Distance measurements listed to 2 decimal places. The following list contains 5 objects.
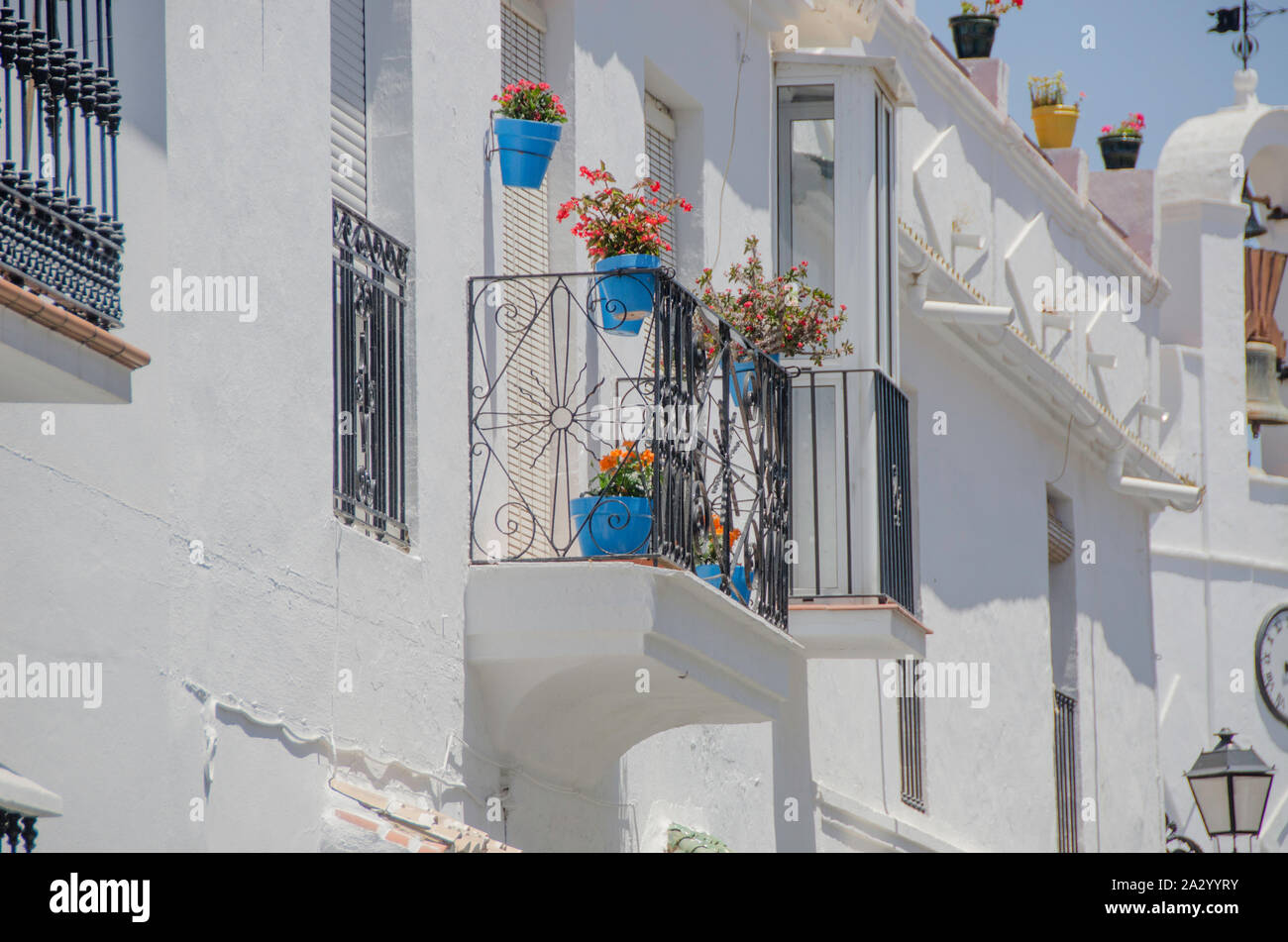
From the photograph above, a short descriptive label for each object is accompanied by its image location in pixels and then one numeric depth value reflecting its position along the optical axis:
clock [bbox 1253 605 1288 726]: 23.91
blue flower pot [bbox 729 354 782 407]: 11.02
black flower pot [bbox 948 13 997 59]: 19.45
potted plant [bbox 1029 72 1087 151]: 20.69
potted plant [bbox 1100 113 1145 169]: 22.12
